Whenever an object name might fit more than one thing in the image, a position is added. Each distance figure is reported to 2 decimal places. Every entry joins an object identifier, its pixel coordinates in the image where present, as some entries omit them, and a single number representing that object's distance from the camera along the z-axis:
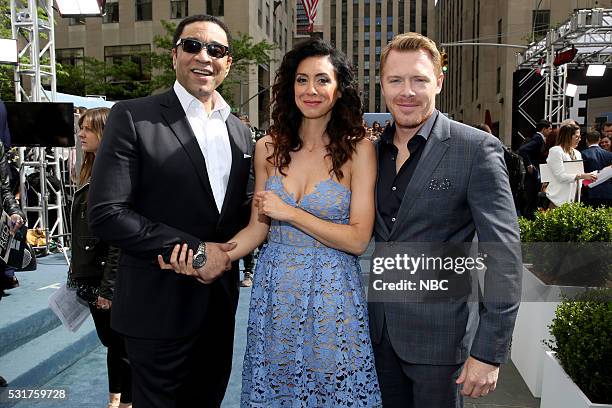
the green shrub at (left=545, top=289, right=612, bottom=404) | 2.91
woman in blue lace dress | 2.37
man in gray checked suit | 2.09
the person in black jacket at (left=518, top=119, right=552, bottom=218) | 11.27
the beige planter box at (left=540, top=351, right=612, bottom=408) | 2.95
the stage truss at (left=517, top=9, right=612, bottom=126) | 16.03
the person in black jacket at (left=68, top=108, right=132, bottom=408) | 3.52
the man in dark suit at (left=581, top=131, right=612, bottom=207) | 9.02
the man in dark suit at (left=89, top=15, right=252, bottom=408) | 2.34
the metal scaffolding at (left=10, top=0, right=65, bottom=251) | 8.48
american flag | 25.31
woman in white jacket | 8.67
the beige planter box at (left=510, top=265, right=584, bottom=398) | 4.10
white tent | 13.96
